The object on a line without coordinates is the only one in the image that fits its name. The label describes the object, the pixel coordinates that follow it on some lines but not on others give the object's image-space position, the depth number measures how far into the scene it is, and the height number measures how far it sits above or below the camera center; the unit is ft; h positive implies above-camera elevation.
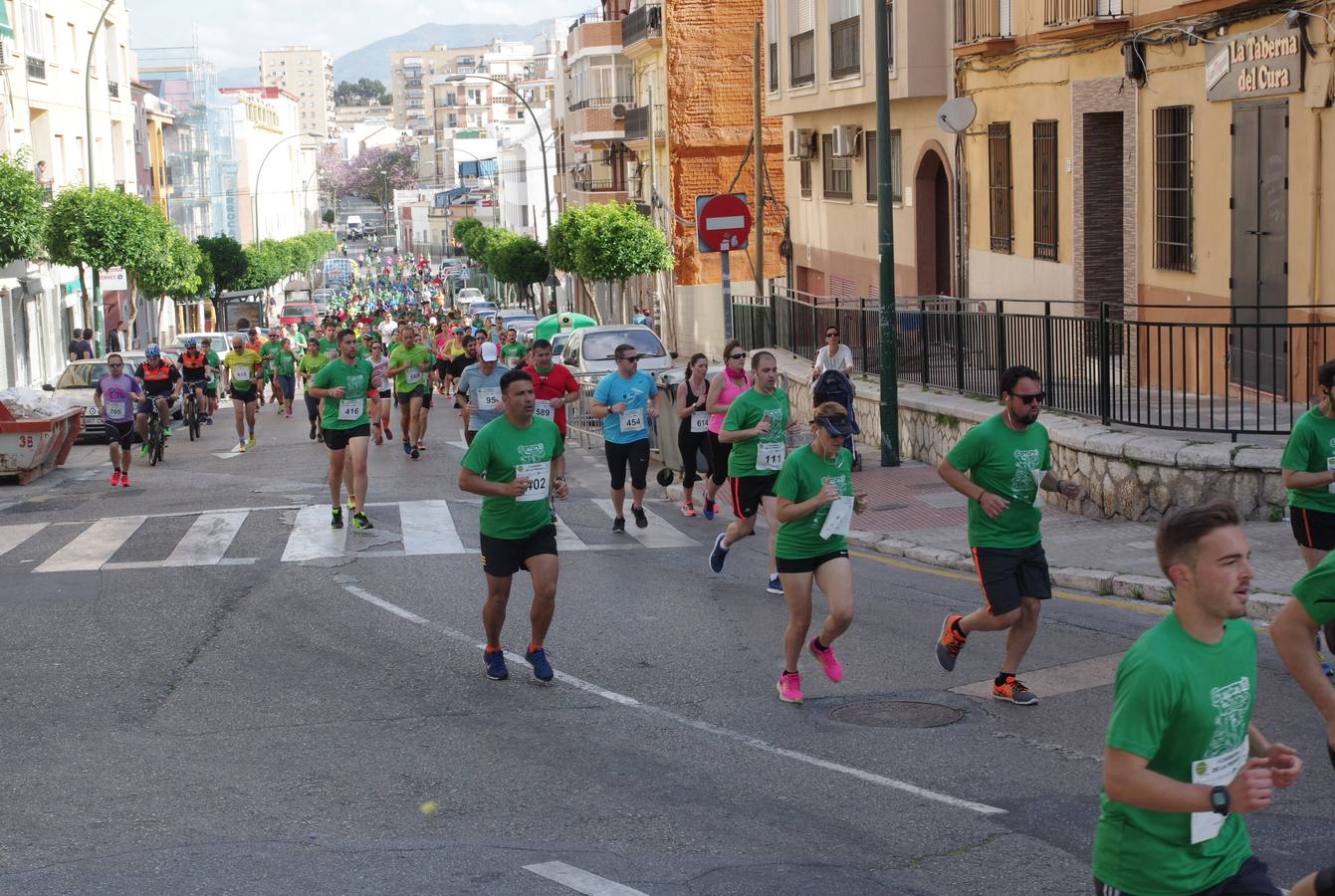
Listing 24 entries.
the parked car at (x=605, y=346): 91.76 -4.09
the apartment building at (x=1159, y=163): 51.75 +3.38
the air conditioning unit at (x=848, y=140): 103.04 +7.50
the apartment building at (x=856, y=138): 86.12 +7.63
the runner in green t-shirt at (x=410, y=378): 75.72 -4.42
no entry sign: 73.05 +1.98
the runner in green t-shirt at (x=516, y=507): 31.48 -4.33
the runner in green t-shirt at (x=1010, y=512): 28.71 -4.30
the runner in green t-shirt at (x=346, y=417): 50.26 -4.06
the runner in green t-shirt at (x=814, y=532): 29.40 -4.64
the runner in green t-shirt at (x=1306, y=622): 16.79 -3.79
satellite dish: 76.89 +6.59
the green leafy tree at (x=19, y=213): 111.86 +5.18
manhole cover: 28.25 -7.62
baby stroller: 55.26 -4.06
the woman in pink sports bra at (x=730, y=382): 48.62 -3.30
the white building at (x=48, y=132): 153.07 +15.65
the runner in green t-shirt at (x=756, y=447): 39.52 -4.31
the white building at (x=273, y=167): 352.28 +27.76
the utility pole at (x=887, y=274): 60.34 -0.41
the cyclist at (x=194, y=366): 95.96 -4.55
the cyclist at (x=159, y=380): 80.74 -4.52
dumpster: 69.26 -6.34
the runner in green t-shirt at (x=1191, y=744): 12.92 -3.78
